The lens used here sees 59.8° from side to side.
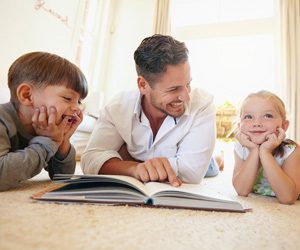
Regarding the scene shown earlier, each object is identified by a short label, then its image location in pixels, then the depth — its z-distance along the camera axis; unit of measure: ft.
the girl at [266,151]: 2.99
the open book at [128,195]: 2.04
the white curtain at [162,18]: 11.91
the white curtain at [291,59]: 9.74
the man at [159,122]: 3.31
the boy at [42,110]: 2.58
